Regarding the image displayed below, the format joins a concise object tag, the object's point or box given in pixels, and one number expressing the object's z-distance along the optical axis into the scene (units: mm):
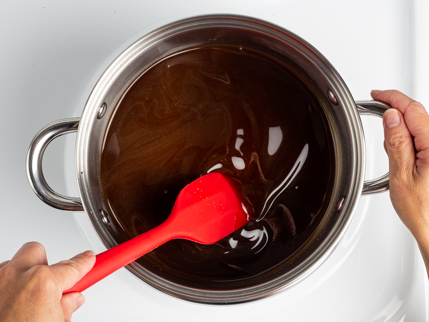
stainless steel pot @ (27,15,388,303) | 791
